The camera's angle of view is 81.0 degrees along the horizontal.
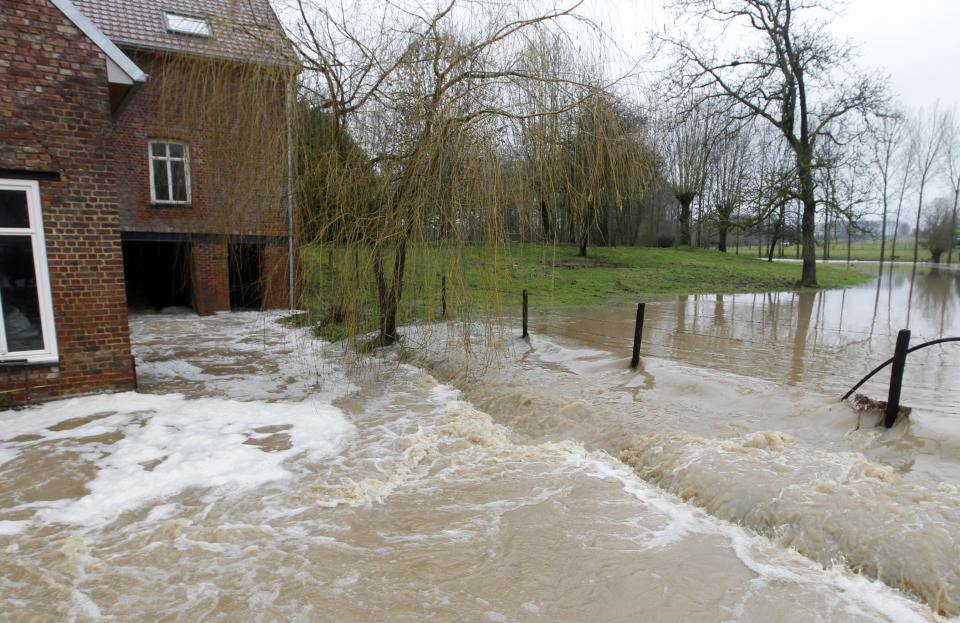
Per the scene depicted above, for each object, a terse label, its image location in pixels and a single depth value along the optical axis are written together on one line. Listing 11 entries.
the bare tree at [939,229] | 48.03
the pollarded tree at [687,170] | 28.06
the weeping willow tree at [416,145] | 6.41
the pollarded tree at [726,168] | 36.62
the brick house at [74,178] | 6.31
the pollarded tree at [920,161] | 46.70
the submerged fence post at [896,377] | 5.54
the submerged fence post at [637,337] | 8.49
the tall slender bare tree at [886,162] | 44.55
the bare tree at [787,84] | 21.27
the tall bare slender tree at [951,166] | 46.09
